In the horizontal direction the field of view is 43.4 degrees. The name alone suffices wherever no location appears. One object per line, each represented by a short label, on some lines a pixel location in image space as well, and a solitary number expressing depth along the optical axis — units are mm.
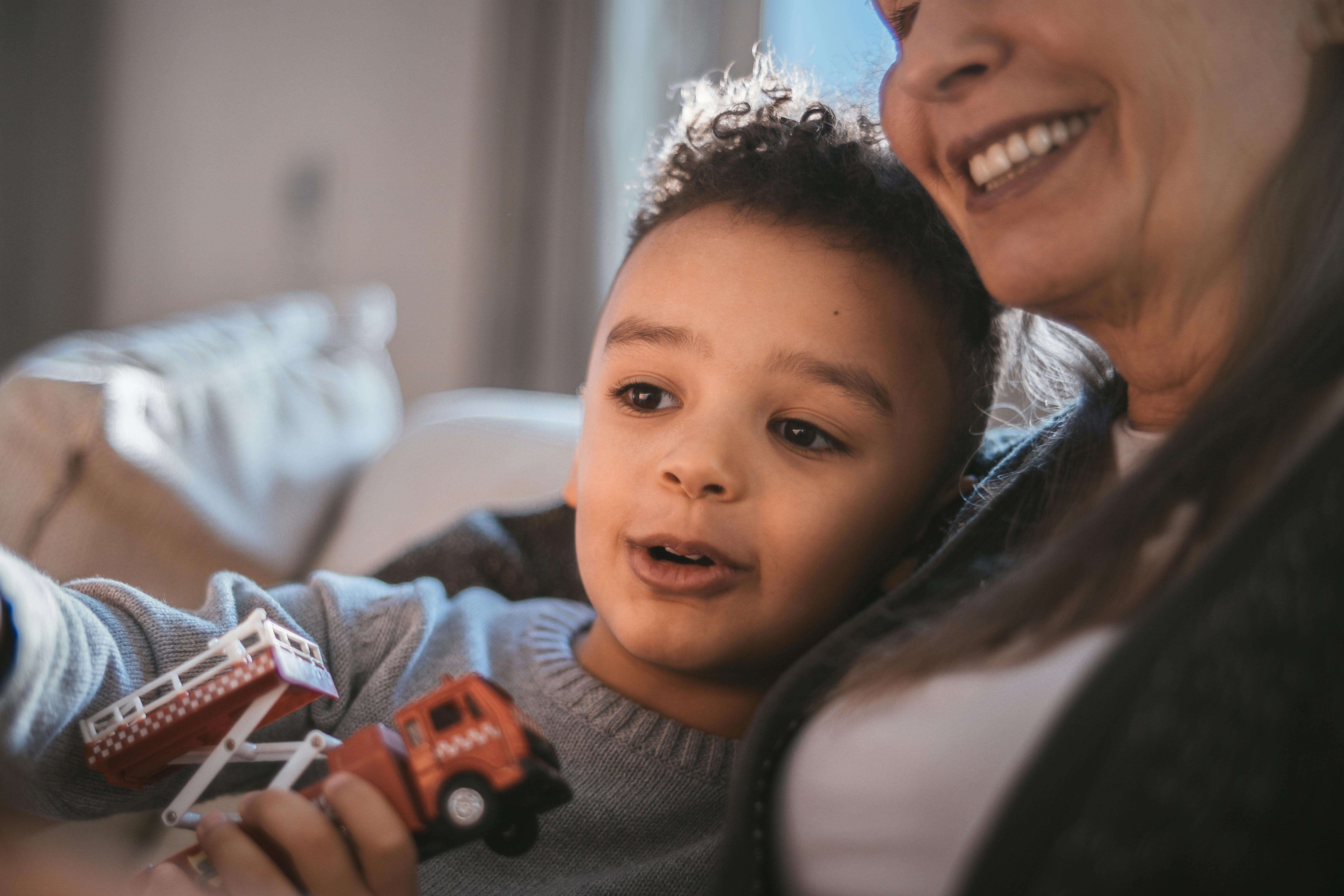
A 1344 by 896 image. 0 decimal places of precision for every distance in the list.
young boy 515
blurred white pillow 589
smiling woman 368
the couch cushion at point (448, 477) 707
